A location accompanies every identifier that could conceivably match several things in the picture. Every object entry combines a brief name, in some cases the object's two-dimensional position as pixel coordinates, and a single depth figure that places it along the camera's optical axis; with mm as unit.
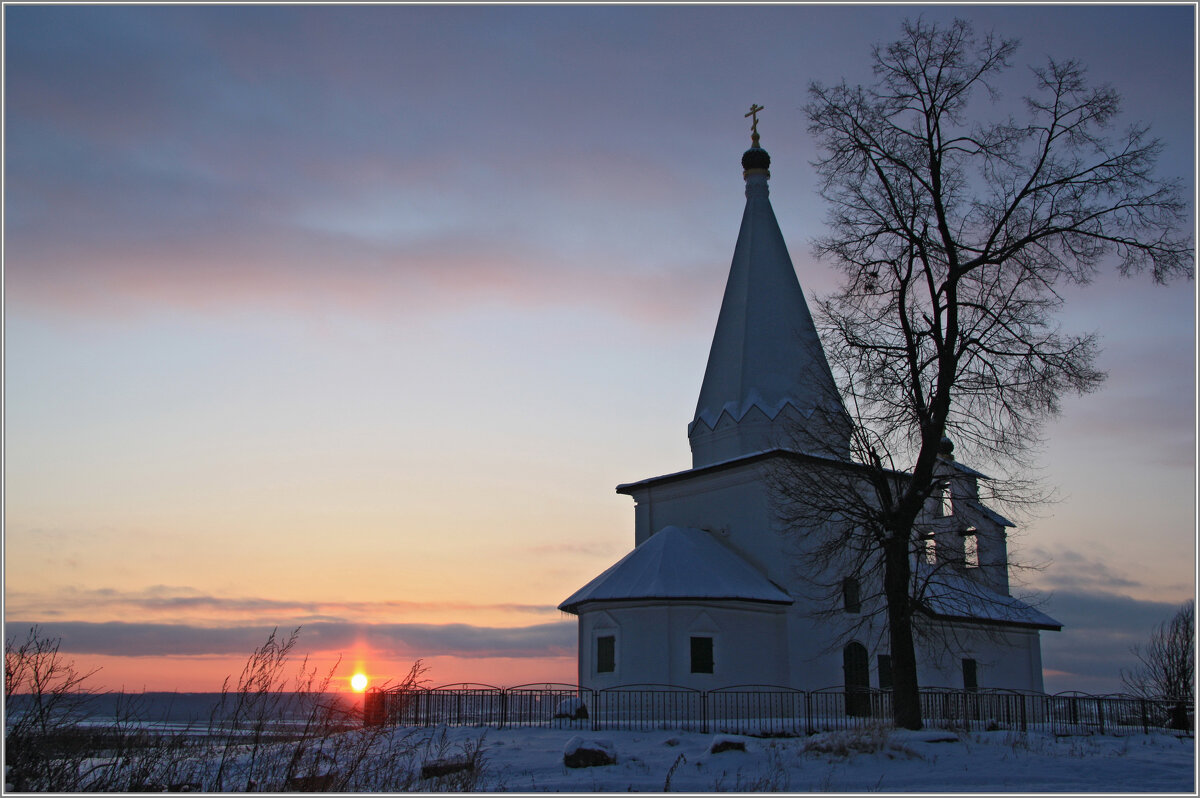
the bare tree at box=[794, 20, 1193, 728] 17562
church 23578
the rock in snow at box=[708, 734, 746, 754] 14484
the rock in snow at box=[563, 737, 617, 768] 13906
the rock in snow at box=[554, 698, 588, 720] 21547
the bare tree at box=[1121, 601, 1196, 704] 27500
